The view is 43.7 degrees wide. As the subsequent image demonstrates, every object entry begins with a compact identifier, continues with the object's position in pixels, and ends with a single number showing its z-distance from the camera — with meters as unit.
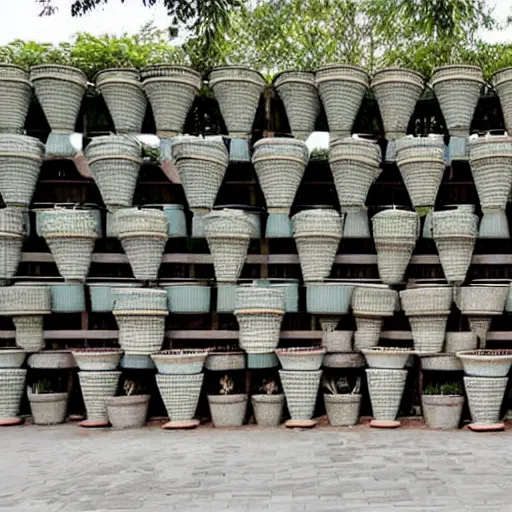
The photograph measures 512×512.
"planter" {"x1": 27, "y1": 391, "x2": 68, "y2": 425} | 4.65
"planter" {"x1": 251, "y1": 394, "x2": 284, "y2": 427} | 4.54
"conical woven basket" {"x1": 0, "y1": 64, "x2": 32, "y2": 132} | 4.73
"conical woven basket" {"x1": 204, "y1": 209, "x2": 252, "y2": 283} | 4.52
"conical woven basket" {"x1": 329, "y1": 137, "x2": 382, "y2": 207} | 4.62
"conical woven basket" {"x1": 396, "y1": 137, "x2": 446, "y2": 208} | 4.58
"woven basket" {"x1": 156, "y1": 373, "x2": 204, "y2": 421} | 4.46
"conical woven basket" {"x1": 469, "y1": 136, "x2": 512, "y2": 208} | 4.52
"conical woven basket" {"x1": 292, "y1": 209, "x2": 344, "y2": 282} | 4.57
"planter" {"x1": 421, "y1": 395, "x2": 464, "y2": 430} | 4.38
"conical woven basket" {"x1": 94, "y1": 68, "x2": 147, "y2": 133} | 4.78
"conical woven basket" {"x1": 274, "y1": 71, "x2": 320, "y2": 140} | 4.82
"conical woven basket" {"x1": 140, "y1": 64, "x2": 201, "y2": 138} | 4.74
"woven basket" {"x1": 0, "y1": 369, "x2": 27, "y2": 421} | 4.65
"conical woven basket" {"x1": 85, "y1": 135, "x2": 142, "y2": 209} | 4.63
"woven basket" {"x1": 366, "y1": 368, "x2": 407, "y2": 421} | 4.46
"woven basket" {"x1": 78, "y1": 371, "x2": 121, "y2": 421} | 4.57
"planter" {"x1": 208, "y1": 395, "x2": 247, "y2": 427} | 4.52
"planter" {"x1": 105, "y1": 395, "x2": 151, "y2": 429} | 4.50
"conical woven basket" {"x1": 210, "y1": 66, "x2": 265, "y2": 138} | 4.75
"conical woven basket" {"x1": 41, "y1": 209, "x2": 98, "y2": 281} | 4.59
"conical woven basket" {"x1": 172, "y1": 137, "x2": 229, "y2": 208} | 4.59
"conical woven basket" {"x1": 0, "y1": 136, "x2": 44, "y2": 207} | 4.66
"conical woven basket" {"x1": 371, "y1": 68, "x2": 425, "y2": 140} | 4.75
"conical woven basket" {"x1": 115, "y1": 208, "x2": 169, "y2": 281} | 4.52
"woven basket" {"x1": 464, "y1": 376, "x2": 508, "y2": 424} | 4.29
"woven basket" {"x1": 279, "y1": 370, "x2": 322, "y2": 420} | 4.48
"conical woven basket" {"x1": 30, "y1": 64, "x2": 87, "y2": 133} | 4.73
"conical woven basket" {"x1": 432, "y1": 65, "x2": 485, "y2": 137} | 4.70
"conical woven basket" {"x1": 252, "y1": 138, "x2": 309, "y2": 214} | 4.62
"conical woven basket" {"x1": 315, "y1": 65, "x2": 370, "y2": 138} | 4.72
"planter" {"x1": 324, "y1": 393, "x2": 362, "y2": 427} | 4.50
